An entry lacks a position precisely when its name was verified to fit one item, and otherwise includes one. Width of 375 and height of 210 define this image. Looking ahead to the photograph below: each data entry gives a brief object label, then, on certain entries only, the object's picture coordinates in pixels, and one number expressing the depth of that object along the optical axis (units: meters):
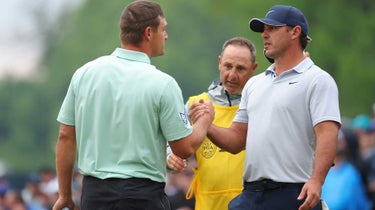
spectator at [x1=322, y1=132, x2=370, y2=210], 27.61
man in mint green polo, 17.47
